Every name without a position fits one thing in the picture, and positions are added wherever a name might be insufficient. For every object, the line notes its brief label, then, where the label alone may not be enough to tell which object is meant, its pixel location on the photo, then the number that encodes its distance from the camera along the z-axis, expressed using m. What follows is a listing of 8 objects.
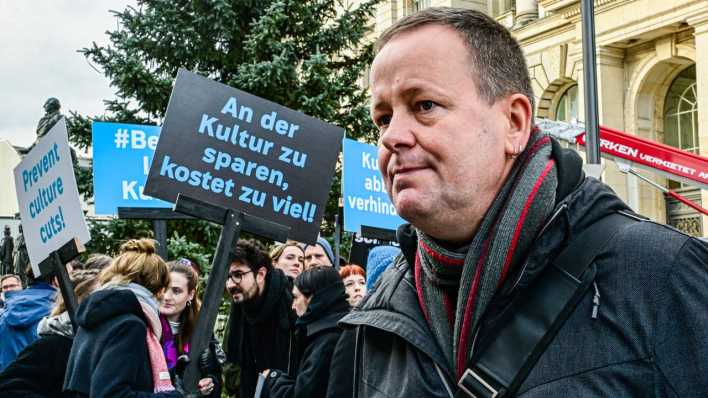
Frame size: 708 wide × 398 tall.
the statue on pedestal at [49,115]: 10.42
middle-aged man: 1.28
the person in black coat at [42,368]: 4.04
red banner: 10.70
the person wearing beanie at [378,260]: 5.28
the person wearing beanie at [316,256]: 6.80
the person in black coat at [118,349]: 3.57
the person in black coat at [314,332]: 4.35
